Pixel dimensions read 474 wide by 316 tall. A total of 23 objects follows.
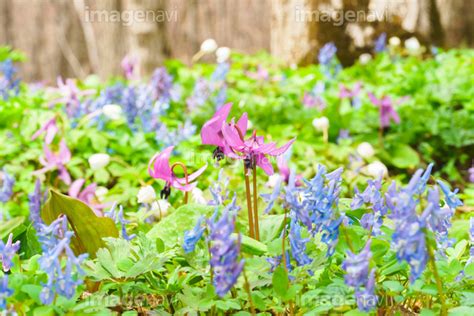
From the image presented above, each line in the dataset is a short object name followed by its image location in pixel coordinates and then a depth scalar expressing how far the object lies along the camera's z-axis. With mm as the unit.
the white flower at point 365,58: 6312
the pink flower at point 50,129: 3418
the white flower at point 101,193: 3170
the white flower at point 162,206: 2422
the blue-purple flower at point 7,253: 1548
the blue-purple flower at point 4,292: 1296
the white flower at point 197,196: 2498
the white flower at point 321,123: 3906
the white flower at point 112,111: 3736
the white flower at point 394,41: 5496
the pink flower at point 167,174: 1875
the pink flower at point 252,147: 1694
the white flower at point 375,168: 3089
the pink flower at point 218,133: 1701
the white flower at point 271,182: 2894
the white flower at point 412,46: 5820
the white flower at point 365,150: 3637
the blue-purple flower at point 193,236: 1439
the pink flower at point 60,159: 3346
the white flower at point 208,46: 4984
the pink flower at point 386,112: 4207
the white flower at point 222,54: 5109
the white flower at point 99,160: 3123
